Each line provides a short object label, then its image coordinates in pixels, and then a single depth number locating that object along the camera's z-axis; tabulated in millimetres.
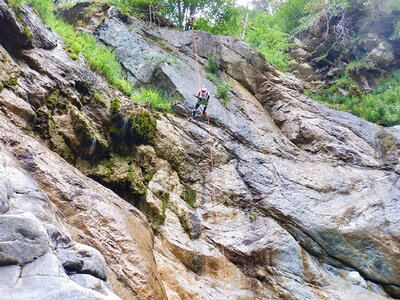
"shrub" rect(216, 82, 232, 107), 11625
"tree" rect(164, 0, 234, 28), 16094
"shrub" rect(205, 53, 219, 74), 13258
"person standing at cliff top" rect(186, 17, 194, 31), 15492
